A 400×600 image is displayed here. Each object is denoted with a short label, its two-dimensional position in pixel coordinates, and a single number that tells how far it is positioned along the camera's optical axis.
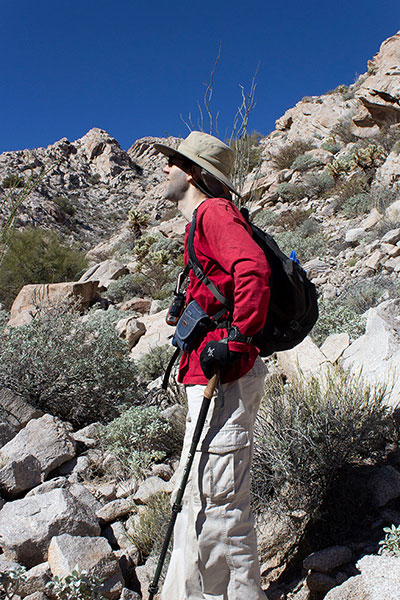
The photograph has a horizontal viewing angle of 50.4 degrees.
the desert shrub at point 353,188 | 10.97
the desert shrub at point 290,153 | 18.00
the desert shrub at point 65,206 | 30.22
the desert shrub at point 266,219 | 12.62
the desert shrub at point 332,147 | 16.65
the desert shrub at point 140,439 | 3.44
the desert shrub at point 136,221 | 18.09
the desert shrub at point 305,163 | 15.76
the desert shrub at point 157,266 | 11.59
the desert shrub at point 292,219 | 11.90
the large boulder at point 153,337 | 6.48
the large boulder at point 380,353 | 3.06
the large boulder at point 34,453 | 3.08
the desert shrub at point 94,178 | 39.19
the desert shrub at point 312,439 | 2.53
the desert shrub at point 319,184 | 13.20
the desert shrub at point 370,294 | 5.65
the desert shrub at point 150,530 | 2.49
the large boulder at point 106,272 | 12.63
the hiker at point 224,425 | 1.61
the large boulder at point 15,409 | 3.96
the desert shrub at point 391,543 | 2.00
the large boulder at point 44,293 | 9.38
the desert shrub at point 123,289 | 11.32
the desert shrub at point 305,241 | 9.20
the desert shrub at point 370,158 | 11.52
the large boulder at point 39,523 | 2.37
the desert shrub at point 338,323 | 4.97
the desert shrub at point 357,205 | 9.94
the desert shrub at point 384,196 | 9.07
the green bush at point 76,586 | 1.97
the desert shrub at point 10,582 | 1.99
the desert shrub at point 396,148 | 10.99
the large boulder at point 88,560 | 2.16
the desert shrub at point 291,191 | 13.70
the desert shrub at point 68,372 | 4.58
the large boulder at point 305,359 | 3.84
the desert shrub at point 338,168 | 12.87
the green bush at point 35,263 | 13.12
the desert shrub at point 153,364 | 5.74
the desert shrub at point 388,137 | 12.73
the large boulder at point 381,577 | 1.58
